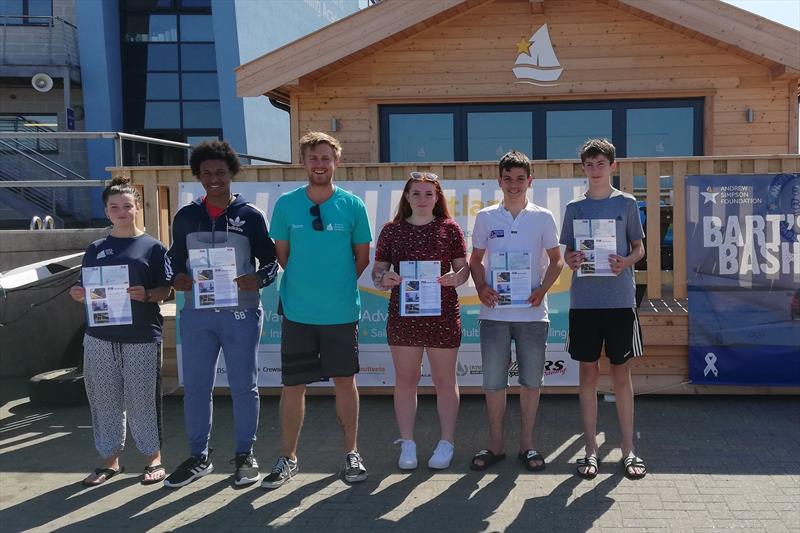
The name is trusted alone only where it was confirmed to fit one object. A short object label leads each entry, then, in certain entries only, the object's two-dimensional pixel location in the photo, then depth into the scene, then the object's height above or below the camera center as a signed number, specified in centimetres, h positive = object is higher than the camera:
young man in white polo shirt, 425 -43
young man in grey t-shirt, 416 -41
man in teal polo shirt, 407 -30
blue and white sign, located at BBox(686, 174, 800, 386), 545 -51
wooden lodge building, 820 +167
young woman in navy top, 424 -75
